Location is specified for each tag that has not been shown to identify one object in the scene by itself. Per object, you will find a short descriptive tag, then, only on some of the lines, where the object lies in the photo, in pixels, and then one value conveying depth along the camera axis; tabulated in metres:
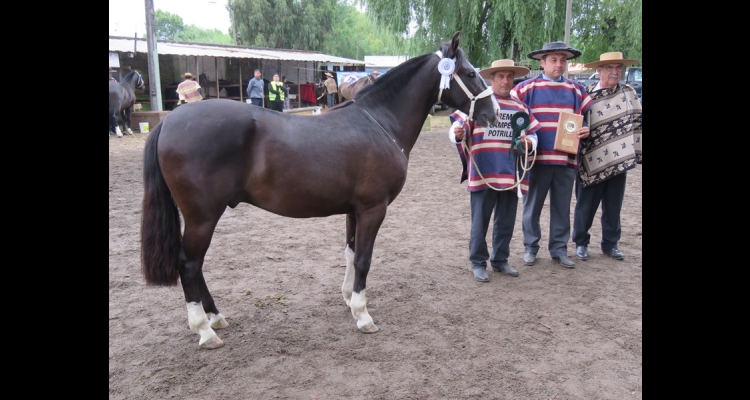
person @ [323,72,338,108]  20.66
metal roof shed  19.95
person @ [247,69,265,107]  18.08
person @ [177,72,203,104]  13.31
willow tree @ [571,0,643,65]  16.81
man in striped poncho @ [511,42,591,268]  4.54
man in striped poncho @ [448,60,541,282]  4.31
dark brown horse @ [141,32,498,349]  3.01
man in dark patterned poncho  4.74
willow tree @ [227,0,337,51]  37.81
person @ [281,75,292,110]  23.12
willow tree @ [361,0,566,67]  15.55
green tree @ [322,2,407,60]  43.33
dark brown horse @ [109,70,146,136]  13.91
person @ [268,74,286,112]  17.69
